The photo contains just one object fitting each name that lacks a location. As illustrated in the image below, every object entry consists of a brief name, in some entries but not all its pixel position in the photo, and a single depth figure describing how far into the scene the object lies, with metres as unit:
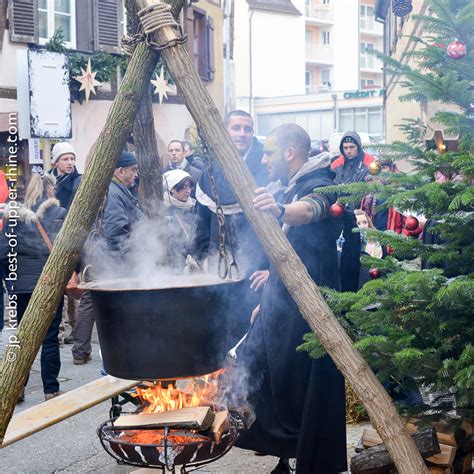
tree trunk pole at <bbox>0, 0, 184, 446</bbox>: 3.60
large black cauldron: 3.83
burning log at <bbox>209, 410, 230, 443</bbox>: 4.15
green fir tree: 3.50
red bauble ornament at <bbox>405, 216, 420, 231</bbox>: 4.73
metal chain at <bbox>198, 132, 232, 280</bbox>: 3.80
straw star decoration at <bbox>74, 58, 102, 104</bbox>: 18.69
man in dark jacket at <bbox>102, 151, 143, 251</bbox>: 6.93
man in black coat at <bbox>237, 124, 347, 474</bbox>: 4.82
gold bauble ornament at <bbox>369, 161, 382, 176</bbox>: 4.10
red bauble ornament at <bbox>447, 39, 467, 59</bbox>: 3.55
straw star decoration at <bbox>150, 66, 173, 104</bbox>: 20.14
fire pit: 3.99
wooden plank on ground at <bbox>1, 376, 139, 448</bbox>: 4.75
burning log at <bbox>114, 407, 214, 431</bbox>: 4.10
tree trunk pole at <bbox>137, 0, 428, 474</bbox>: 3.39
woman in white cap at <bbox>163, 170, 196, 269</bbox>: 6.60
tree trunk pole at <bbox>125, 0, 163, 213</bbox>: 3.83
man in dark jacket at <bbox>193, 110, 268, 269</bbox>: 5.60
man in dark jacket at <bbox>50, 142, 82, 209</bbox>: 9.36
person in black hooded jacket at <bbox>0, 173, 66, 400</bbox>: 7.34
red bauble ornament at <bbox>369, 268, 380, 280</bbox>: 4.39
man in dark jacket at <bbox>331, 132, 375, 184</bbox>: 10.65
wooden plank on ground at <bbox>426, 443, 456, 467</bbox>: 4.48
